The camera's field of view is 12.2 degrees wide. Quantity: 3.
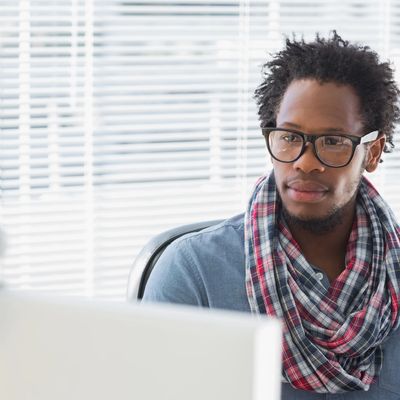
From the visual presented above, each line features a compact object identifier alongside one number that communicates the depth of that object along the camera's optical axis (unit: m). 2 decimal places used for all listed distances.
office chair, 2.56
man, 2.54
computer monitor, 1.10
